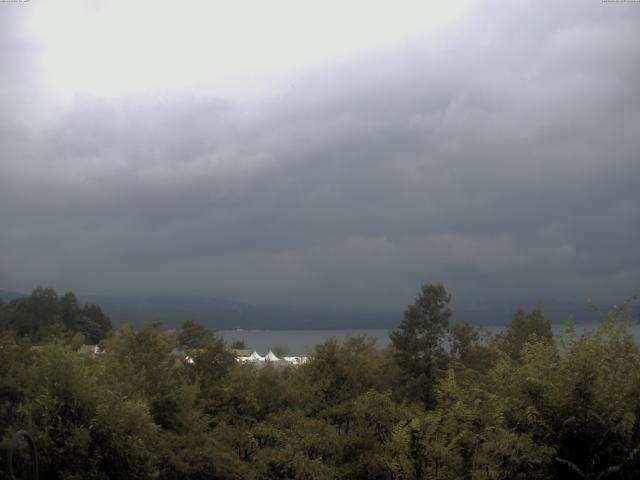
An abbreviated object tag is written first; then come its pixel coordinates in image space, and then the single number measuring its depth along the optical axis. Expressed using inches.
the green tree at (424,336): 1636.3
